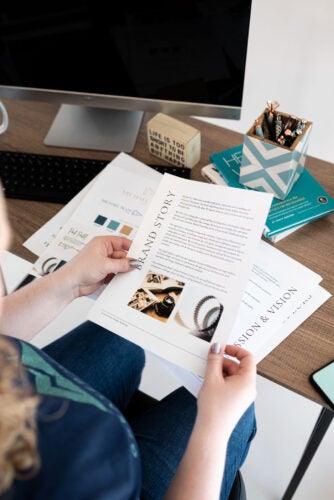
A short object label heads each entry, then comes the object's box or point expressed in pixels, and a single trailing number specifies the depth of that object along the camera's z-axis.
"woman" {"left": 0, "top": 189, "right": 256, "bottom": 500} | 0.42
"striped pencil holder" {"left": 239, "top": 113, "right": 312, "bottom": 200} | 0.72
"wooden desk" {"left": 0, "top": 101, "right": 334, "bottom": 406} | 0.64
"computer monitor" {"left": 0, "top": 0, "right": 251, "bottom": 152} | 0.76
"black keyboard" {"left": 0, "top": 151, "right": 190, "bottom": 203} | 0.87
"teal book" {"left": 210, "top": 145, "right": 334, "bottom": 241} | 0.76
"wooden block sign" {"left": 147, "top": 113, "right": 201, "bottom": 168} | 0.86
